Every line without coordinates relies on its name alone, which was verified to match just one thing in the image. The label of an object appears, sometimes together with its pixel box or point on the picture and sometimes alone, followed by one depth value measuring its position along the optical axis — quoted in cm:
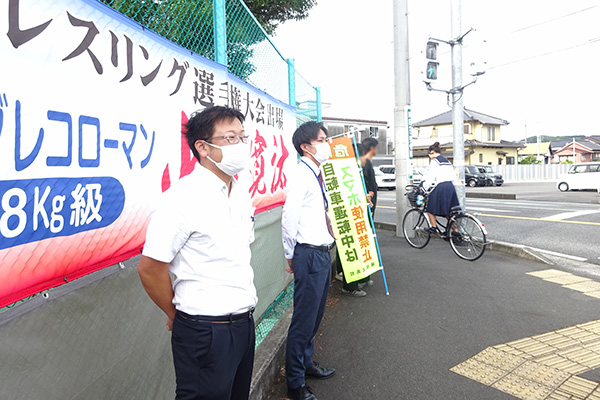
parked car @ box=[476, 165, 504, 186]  3025
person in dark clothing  571
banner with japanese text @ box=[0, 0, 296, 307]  135
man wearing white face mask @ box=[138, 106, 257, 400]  157
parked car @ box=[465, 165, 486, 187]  3017
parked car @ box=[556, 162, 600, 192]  2266
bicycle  678
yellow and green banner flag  443
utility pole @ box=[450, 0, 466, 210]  861
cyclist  737
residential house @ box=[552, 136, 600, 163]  5822
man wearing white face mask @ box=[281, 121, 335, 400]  285
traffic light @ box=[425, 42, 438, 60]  907
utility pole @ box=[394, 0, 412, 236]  861
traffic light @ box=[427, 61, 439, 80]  912
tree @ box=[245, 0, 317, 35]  902
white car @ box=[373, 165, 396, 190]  2809
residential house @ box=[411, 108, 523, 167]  4288
